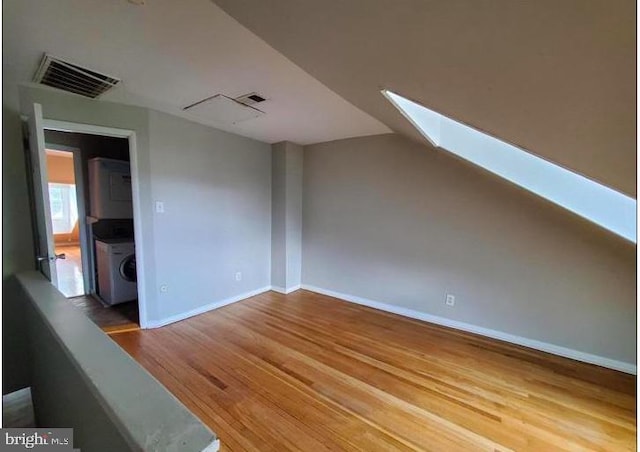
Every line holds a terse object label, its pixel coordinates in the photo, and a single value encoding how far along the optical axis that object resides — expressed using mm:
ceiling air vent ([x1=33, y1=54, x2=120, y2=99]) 1683
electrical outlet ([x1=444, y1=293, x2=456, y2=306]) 2965
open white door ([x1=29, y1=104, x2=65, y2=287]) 1605
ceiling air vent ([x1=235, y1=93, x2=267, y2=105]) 2119
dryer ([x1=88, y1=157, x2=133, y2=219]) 3453
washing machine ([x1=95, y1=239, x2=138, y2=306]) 3316
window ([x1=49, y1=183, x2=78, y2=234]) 7727
